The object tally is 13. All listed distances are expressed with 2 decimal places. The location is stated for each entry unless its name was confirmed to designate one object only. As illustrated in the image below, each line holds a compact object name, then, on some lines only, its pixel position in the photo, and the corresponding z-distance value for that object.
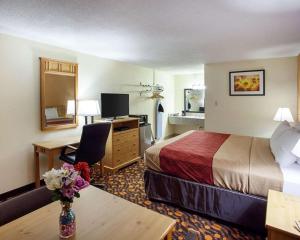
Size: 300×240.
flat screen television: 3.97
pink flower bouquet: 0.93
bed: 1.96
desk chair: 2.64
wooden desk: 2.79
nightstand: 1.24
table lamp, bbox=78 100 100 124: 3.37
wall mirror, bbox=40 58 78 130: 3.15
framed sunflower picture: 4.38
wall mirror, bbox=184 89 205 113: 6.57
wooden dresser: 3.69
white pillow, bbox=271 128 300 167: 1.98
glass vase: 0.96
